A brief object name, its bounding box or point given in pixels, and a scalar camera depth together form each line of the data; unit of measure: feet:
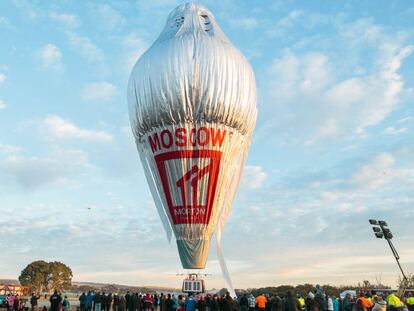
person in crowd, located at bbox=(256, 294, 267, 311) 65.16
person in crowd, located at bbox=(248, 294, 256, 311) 78.23
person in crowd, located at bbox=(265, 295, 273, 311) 65.23
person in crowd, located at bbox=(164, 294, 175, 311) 76.04
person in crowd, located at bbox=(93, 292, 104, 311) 80.93
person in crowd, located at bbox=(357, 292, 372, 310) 54.88
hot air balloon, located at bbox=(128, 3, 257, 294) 92.07
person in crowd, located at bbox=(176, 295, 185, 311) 77.42
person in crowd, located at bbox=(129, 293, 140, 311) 77.97
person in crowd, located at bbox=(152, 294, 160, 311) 94.38
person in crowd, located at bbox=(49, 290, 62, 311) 69.67
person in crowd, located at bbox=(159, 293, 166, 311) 76.81
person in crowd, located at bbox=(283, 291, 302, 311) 46.91
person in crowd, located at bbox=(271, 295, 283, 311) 51.11
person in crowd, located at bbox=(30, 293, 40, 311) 84.22
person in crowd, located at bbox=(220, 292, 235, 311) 61.67
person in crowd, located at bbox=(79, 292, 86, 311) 85.25
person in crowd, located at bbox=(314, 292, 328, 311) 59.41
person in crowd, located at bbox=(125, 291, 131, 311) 82.21
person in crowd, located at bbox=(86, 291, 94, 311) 82.40
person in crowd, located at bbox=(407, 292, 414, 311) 55.31
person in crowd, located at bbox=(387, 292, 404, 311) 46.21
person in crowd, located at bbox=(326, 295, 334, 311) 59.77
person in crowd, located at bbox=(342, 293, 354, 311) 55.03
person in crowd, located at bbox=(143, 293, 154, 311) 83.55
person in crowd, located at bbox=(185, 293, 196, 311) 68.59
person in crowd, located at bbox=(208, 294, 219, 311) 70.15
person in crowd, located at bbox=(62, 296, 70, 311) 79.06
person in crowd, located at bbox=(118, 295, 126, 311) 77.20
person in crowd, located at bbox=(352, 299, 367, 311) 40.83
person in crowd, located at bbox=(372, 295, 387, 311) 38.91
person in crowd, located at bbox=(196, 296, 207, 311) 70.64
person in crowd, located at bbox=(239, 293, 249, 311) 71.87
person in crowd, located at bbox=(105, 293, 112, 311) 82.27
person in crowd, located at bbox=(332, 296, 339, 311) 64.64
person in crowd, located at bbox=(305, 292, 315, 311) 56.24
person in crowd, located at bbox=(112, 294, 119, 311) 79.54
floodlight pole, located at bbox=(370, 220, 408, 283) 69.31
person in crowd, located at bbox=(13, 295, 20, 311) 83.71
